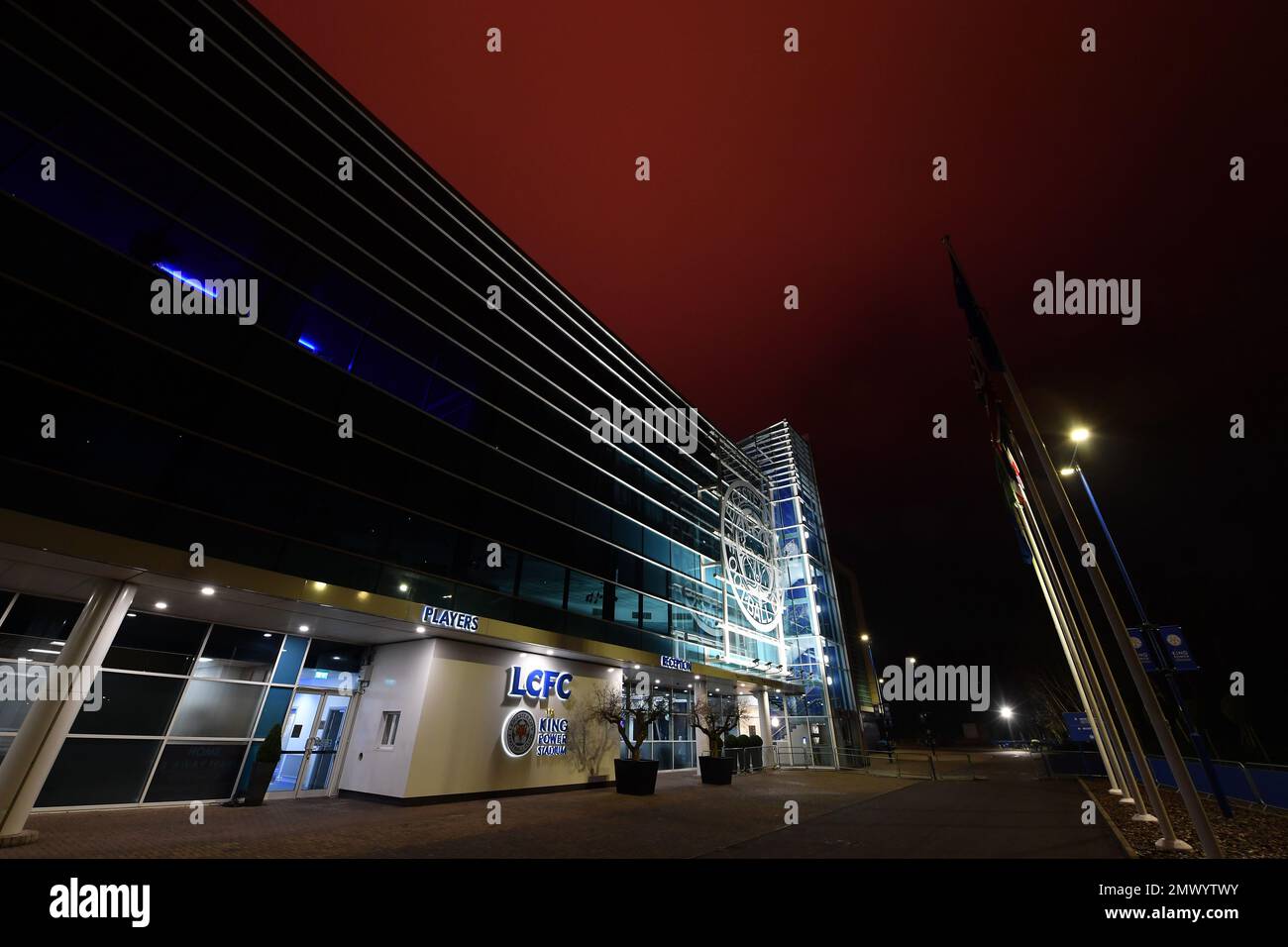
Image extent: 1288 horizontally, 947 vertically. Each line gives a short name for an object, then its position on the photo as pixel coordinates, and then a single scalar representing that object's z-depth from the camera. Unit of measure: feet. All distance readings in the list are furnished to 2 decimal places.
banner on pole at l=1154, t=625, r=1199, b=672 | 39.86
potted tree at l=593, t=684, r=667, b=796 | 54.08
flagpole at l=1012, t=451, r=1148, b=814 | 39.32
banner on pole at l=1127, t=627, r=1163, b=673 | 41.68
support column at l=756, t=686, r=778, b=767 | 96.69
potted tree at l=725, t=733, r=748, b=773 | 78.37
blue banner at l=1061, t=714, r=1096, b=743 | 59.82
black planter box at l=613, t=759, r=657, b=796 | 53.88
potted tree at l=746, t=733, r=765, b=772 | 83.51
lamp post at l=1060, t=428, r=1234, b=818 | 37.17
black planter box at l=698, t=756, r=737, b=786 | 64.39
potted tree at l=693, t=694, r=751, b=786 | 64.54
